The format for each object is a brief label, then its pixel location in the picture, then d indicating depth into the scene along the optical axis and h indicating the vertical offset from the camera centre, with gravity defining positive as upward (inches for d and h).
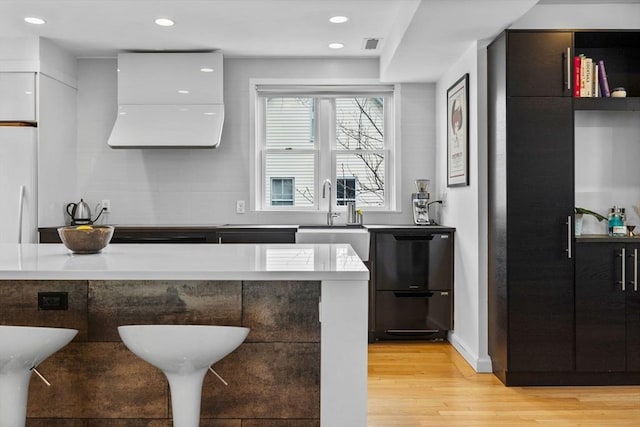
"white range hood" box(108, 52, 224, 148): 185.6 +42.4
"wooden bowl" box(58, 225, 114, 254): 97.3 -5.0
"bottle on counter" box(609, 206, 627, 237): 136.6 -4.1
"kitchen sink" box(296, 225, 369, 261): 170.2 -8.5
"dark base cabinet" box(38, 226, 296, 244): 172.7 -7.9
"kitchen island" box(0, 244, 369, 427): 86.0 -21.6
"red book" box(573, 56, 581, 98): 133.3 +32.9
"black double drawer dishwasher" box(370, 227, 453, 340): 175.2 -23.1
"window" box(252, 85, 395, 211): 203.8 +22.9
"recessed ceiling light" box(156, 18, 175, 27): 156.3 +55.4
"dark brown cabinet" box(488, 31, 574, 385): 130.8 +0.2
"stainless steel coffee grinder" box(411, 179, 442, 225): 189.3 +2.1
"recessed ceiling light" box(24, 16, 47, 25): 155.7 +55.7
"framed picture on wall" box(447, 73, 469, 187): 155.7 +23.7
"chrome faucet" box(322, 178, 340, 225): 197.1 +0.4
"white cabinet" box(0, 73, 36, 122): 171.3 +36.4
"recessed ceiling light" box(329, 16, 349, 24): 154.6 +55.4
